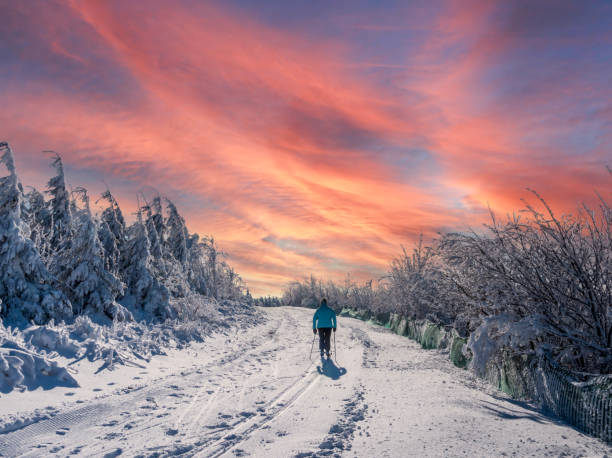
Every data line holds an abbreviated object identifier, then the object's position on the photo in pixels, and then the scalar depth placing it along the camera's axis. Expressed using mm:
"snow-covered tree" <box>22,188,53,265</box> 12820
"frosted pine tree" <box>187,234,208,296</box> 31384
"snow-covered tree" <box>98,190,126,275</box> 16531
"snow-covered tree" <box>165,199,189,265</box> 28631
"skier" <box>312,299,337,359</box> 12680
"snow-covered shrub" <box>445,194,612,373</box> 7055
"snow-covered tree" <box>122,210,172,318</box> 17000
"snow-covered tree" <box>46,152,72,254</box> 14771
